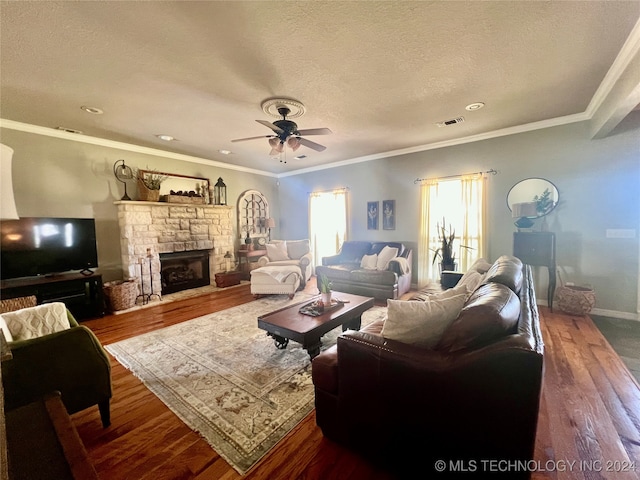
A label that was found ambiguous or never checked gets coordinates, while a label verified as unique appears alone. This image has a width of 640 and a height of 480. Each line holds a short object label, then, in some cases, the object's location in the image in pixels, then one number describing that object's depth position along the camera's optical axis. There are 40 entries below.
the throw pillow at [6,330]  1.66
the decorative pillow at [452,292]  1.84
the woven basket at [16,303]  2.74
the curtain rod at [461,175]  4.29
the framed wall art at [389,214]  5.41
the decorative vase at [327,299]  2.87
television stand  3.33
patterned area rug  1.70
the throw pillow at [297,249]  5.84
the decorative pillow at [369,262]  4.90
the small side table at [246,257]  6.05
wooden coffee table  2.34
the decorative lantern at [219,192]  5.81
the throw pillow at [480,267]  2.99
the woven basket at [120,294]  3.98
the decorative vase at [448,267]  4.40
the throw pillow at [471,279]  2.46
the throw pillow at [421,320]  1.42
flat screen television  3.35
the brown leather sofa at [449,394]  1.09
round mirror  3.76
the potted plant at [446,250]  4.42
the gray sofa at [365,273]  4.39
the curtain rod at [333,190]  6.11
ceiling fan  3.03
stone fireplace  4.48
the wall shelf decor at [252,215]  6.45
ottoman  4.58
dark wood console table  3.59
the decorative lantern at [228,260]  5.91
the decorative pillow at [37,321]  1.86
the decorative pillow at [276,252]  5.67
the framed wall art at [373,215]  5.64
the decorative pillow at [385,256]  4.75
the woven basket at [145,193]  4.66
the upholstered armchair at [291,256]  5.28
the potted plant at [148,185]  4.67
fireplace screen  5.04
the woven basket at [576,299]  3.40
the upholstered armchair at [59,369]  1.46
